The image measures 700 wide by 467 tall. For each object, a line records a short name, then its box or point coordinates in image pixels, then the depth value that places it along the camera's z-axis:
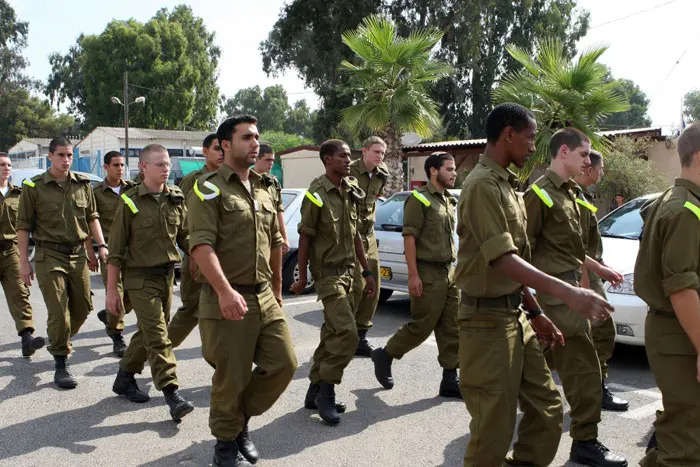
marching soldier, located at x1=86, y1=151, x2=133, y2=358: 6.66
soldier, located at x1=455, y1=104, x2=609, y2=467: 3.01
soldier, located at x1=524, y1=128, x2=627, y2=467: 4.00
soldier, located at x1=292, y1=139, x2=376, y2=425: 4.86
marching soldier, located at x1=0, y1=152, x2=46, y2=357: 6.51
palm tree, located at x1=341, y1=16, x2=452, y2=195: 15.35
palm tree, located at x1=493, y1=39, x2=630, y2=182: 13.26
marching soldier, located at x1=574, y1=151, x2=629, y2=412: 4.61
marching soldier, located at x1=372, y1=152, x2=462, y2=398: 5.39
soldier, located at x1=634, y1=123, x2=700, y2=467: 2.81
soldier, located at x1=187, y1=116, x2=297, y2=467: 3.78
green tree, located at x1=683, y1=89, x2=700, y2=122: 103.56
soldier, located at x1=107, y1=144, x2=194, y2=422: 4.91
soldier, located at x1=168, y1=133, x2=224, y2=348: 5.93
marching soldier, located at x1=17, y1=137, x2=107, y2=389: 5.76
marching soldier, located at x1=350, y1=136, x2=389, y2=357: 6.14
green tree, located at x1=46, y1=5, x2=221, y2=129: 47.28
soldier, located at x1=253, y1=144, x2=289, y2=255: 7.12
